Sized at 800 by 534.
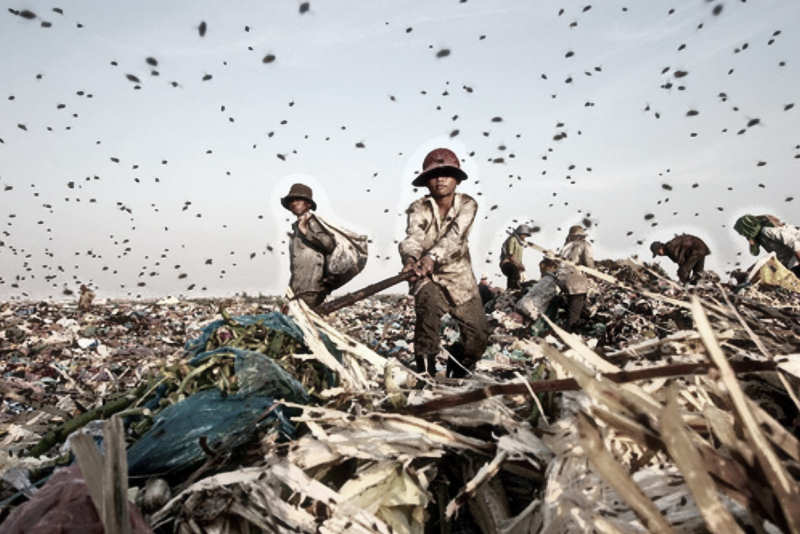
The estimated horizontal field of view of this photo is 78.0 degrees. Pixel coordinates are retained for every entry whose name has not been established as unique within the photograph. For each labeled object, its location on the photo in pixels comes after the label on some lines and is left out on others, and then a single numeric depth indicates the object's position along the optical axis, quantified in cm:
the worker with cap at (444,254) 457
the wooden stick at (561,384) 104
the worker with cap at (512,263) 1251
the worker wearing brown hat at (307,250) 590
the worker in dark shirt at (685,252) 1002
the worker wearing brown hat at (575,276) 881
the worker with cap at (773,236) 741
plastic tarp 151
